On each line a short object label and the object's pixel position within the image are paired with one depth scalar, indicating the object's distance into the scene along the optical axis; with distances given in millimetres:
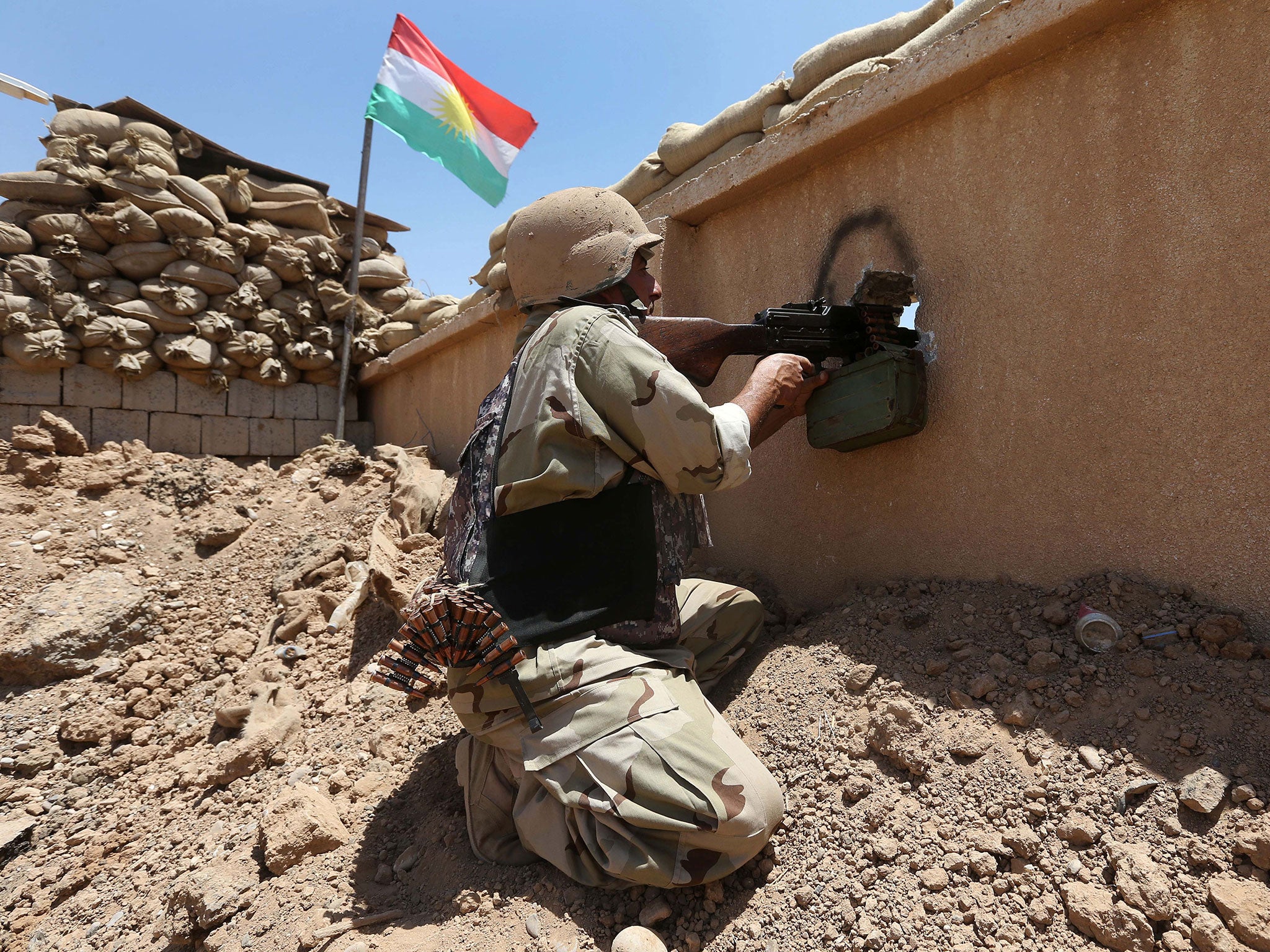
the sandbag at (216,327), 5996
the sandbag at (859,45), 2889
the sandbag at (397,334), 6688
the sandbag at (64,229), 5371
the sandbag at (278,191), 6484
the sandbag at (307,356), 6493
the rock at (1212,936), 1150
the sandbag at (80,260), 5430
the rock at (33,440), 4859
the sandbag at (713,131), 3392
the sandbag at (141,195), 5625
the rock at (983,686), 1693
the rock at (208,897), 1869
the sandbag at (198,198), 5875
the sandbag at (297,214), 6477
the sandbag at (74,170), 5469
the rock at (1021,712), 1591
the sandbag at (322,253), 6598
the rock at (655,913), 1539
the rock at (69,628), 3518
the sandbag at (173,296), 5758
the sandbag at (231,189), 6176
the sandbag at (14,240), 5250
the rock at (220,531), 4562
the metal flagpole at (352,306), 6641
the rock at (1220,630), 1542
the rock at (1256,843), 1213
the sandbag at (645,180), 3949
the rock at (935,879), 1403
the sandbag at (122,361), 5582
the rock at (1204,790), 1303
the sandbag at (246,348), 6168
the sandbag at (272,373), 6352
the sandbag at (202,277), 5840
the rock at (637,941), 1420
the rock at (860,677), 1884
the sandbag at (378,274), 6969
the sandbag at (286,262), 6363
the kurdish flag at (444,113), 6598
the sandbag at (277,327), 6312
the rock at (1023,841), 1391
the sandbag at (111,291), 5547
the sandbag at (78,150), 5523
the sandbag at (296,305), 6453
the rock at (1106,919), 1203
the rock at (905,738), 1632
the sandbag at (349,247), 6953
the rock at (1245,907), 1141
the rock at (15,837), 2678
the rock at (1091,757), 1450
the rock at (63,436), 5094
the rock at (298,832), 1979
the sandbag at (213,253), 5871
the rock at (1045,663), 1674
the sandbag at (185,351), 5844
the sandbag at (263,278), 6242
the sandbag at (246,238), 6117
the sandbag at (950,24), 2408
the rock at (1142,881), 1220
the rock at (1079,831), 1358
